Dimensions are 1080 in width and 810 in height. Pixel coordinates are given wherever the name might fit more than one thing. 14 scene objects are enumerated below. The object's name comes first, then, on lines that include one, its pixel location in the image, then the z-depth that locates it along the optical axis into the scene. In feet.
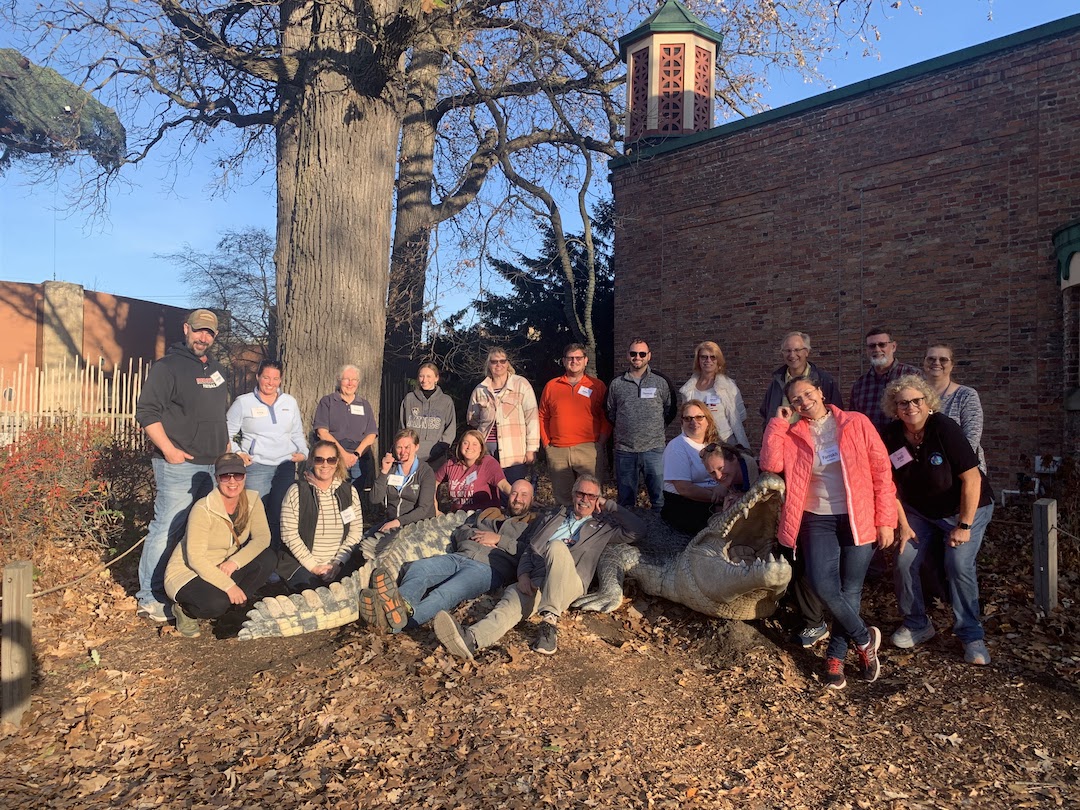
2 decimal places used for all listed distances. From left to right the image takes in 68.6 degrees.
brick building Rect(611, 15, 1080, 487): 27.96
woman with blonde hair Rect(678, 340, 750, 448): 21.04
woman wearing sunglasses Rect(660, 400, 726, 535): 19.15
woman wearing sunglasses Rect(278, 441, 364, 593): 19.16
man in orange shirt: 23.06
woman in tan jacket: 17.81
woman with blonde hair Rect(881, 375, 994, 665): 15.71
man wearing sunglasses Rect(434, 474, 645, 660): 16.02
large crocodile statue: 16.26
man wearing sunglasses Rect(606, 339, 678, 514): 22.30
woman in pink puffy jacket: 15.21
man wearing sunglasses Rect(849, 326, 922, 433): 19.62
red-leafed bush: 22.20
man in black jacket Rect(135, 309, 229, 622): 18.86
